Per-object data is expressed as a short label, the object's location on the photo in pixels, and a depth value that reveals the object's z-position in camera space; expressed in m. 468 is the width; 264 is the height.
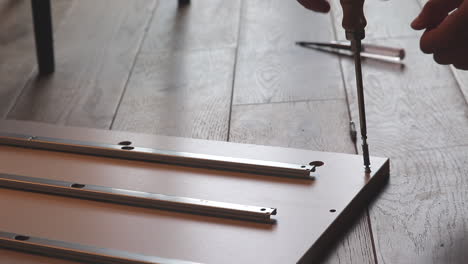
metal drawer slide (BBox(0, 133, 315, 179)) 1.04
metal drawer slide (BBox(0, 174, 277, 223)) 0.98
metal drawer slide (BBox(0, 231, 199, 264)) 0.92
